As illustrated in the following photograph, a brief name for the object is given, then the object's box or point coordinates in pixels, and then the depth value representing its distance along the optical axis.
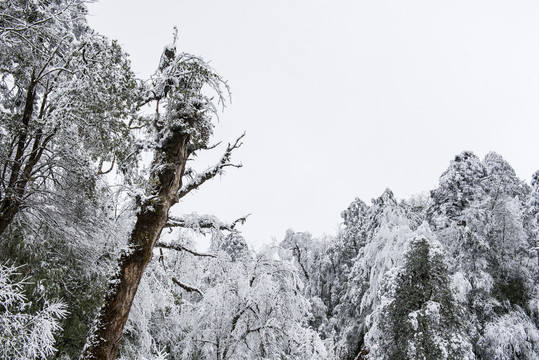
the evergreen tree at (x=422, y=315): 10.72
